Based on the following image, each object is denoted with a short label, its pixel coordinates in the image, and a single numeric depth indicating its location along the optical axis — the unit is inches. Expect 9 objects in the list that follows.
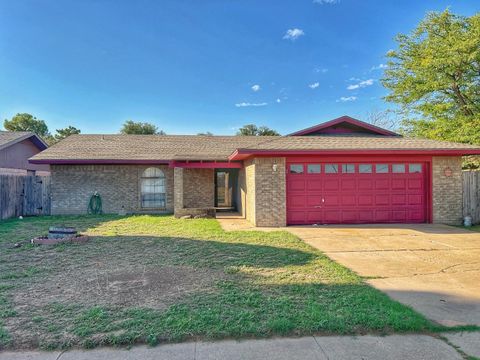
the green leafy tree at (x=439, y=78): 646.5
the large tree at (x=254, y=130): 1792.6
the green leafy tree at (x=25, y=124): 1513.3
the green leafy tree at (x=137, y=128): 1662.2
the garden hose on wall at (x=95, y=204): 583.4
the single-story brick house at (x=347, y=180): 432.5
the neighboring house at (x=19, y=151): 653.3
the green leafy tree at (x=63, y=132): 1701.5
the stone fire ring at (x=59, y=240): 310.3
